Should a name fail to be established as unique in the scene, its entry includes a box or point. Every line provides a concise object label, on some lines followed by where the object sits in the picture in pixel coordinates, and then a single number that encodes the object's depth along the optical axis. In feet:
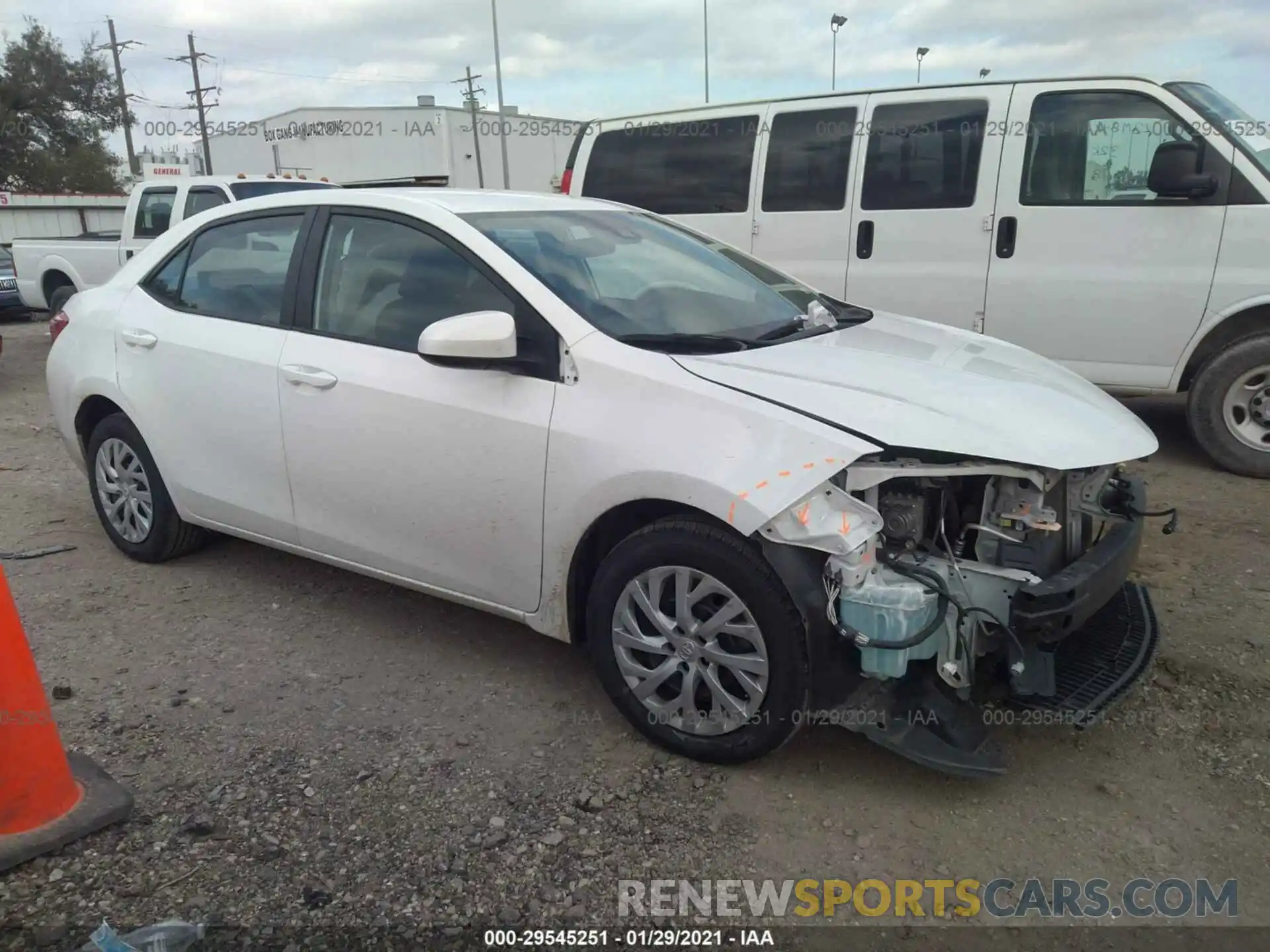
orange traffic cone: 8.28
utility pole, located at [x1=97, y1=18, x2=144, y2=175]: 138.92
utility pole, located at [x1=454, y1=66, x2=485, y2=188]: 156.04
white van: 17.35
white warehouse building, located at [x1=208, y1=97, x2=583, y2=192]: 161.38
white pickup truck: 32.96
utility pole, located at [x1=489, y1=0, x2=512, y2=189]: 96.97
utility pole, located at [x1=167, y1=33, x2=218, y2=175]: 147.84
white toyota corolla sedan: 8.61
